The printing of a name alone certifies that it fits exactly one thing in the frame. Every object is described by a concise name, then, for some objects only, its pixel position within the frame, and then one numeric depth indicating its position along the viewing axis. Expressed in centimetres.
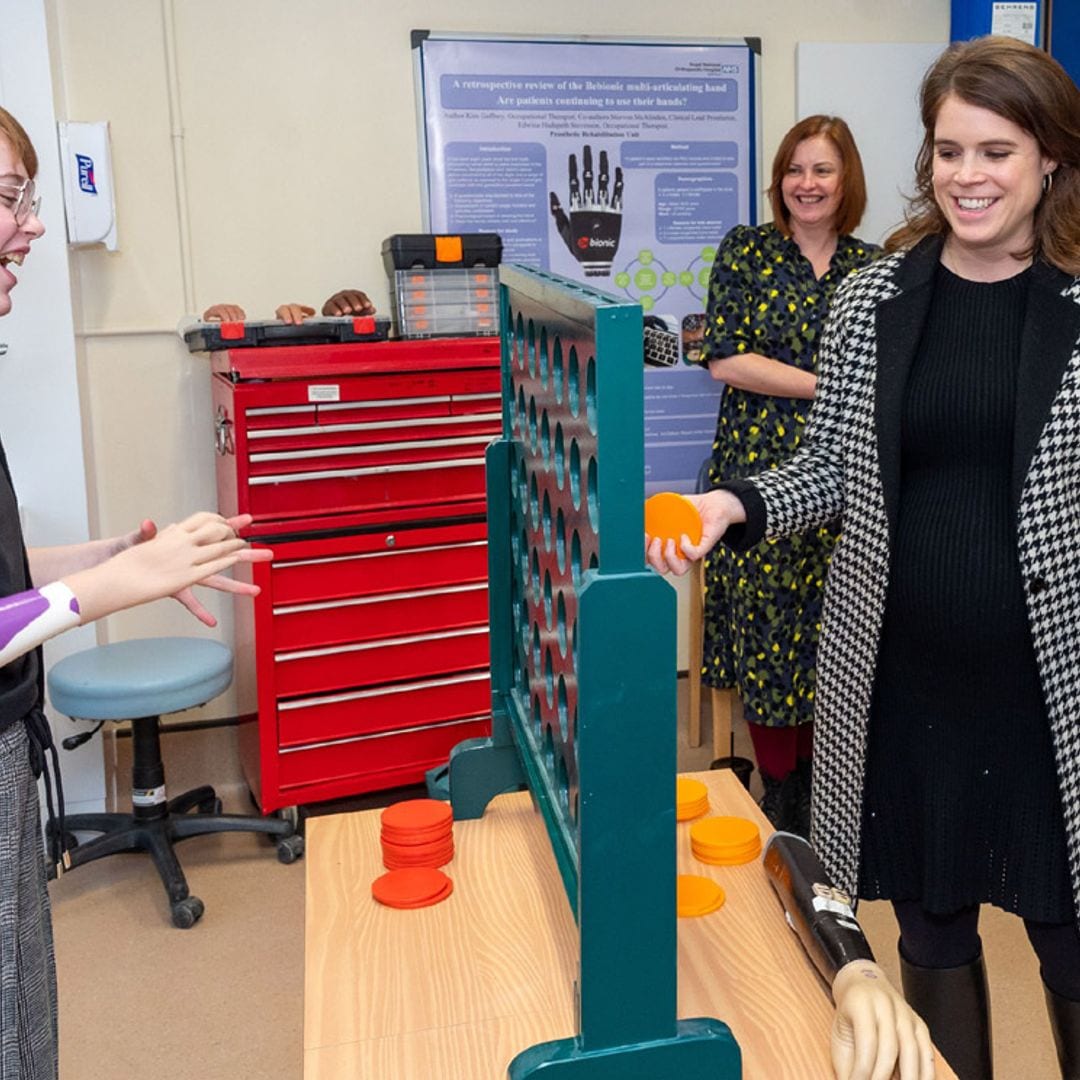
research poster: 372
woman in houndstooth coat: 152
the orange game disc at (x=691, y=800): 157
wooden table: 110
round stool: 280
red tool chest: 301
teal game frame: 91
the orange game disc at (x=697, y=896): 133
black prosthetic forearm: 118
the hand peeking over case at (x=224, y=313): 327
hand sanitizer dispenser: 318
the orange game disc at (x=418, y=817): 146
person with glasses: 122
